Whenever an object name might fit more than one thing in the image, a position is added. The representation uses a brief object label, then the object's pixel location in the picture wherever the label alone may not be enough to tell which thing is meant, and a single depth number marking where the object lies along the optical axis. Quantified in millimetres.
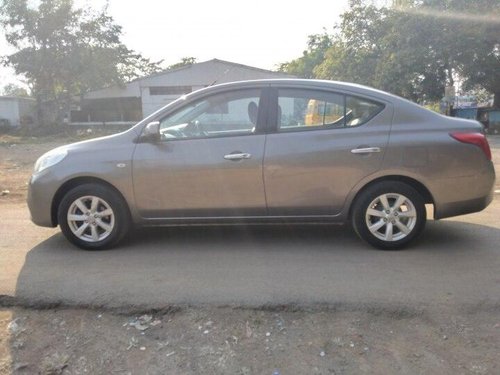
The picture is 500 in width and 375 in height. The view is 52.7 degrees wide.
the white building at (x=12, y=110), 42375
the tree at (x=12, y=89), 84188
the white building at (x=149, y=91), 35562
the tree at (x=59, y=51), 37094
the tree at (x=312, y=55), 65188
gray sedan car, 4824
